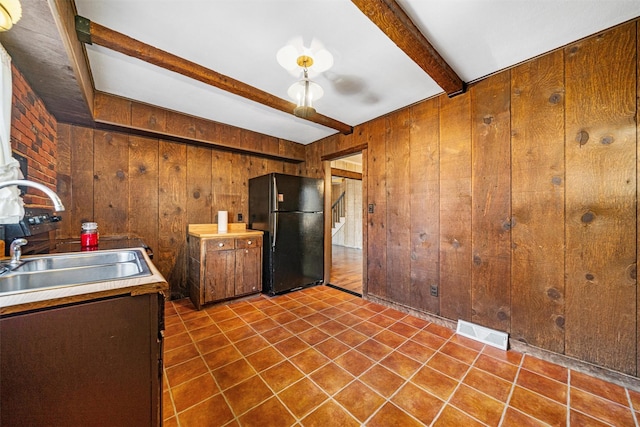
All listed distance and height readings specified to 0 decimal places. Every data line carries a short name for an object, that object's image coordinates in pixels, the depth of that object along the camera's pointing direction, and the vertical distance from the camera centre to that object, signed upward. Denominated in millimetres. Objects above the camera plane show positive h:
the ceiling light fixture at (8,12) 1063 +952
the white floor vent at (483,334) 1958 -1056
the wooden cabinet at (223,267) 2668 -645
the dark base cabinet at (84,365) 722 -526
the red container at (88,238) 1844 -192
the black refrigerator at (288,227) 3125 -181
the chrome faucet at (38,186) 980 +117
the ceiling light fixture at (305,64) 1586 +1077
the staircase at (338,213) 7962 +41
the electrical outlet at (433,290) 2391 -786
